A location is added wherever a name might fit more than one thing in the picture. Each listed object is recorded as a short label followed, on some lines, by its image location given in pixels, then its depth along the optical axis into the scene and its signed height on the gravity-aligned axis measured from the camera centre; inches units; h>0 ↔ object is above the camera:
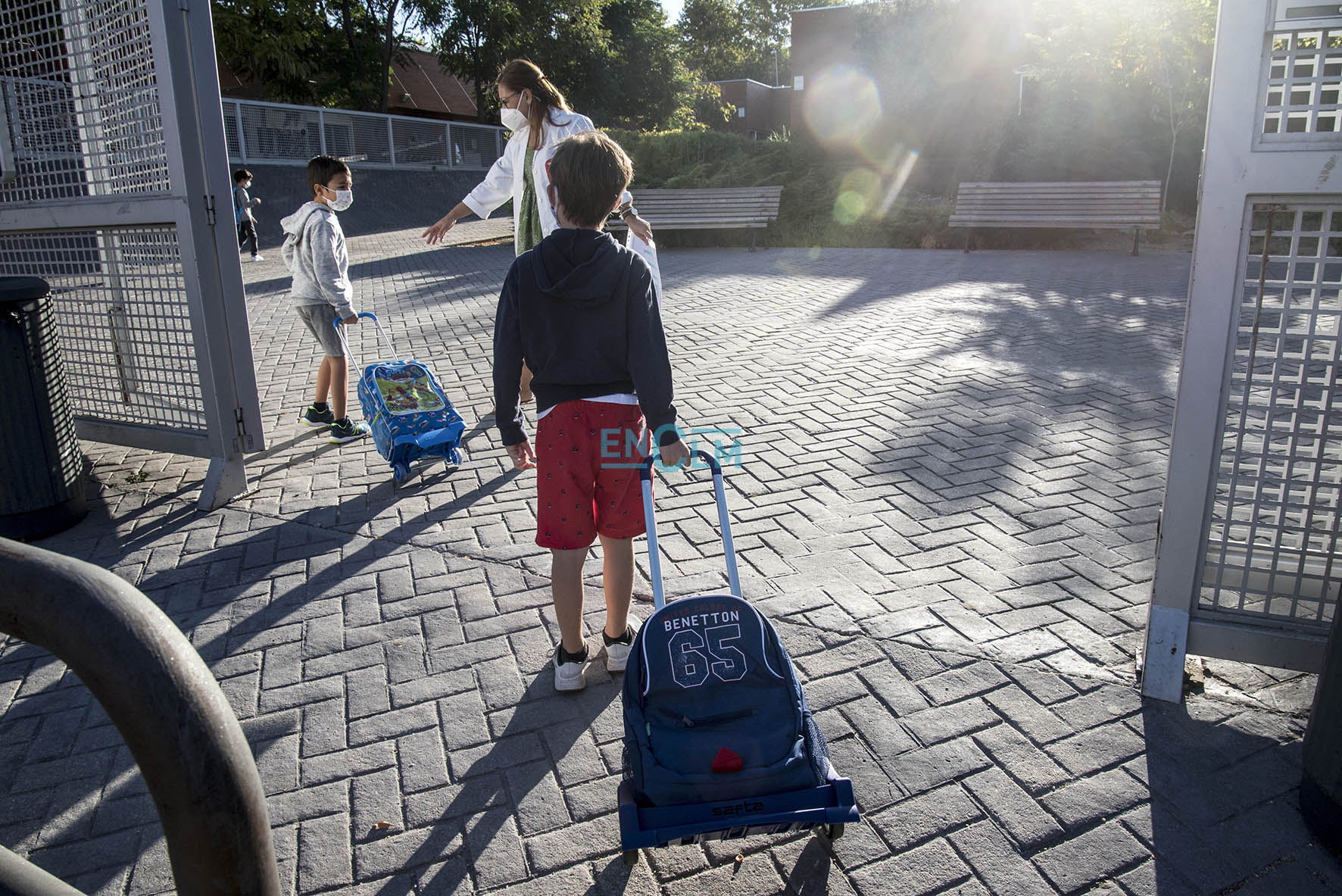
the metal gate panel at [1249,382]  105.5 -22.5
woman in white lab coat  196.1 +11.1
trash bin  173.3 -39.6
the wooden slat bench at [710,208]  631.8 -0.9
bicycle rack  42.8 -22.8
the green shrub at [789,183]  637.9 +18.0
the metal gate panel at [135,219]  178.1 -1.0
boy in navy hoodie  107.1 -17.8
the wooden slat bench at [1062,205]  533.3 -2.1
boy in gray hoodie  214.1 -10.2
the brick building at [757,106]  1935.3 +214.8
